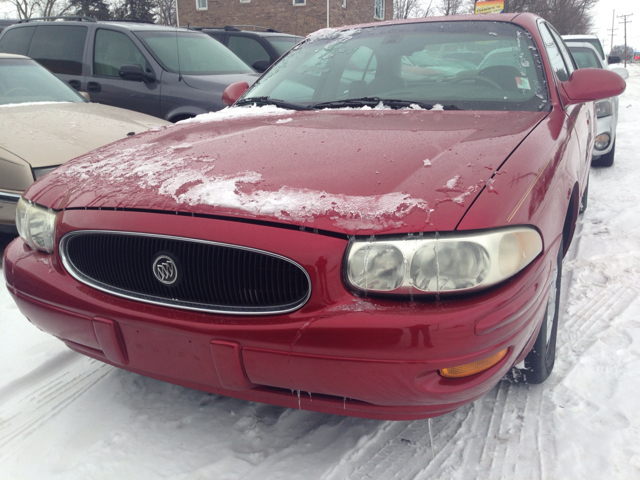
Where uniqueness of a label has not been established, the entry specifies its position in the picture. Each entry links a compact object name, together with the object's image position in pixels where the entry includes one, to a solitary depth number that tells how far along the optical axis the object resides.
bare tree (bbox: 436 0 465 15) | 43.24
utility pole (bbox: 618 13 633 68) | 80.74
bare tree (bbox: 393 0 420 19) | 44.15
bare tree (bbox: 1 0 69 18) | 39.41
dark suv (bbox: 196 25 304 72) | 9.04
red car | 1.43
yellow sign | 15.55
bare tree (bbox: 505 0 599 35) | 34.62
